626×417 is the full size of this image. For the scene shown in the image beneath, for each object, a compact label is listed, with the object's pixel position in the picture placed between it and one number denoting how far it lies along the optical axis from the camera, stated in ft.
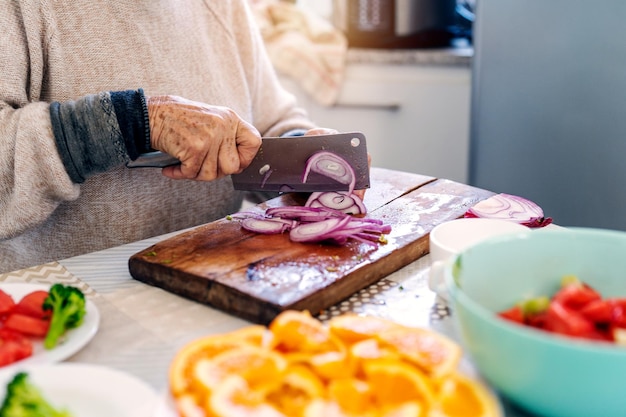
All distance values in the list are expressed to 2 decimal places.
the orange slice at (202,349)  2.12
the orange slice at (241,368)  2.07
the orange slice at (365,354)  2.17
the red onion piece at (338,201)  4.08
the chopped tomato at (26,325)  2.61
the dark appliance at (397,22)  8.61
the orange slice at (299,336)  2.27
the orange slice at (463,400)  1.96
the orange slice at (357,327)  2.35
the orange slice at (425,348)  2.13
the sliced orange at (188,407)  2.01
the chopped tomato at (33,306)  2.71
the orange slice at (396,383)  2.01
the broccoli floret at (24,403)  1.97
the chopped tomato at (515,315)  2.23
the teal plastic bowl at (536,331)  1.88
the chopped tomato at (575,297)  2.23
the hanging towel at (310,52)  8.72
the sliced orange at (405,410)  1.91
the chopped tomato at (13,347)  2.45
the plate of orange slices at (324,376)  1.99
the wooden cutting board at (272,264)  2.97
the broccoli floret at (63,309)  2.60
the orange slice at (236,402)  1.94
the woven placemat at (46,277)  3.36
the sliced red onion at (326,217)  3.56
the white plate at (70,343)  2.47
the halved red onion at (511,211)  3.79
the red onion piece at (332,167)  4.09
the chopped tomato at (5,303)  2.70
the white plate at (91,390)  2.16
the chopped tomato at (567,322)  2.07
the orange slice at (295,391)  2.04
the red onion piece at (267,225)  3.73
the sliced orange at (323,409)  1.96
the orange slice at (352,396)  2.01
